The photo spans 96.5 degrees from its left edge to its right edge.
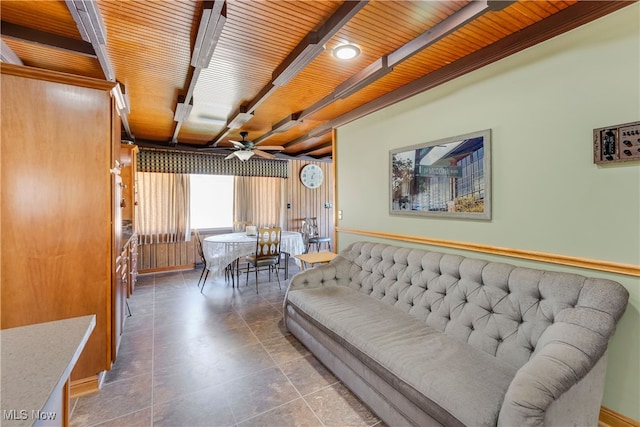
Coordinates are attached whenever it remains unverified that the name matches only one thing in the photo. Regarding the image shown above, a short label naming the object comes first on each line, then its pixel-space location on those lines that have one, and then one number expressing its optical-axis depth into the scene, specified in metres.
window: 6.02
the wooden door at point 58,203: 1.84
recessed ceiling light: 2.21
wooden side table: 3.51
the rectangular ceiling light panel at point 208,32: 1.64
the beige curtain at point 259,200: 6.30
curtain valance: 5.51
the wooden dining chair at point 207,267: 4.57
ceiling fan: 4.59
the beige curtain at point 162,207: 5.48
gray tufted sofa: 1.27
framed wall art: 2.28
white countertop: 0.69
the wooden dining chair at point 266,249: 4.47
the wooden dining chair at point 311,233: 6.51
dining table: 4.46
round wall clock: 7.11
